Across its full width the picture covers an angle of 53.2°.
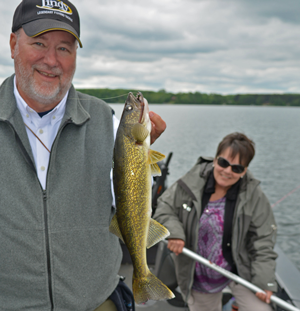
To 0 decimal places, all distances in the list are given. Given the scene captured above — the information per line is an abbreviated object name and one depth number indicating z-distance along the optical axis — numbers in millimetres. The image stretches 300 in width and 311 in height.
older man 1937
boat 3912
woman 3465
